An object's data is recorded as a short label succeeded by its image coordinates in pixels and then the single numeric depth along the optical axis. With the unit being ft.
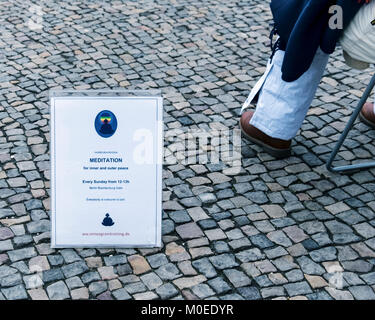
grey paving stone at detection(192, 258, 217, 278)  11.18
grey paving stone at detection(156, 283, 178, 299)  10.67
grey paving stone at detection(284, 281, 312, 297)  10.79
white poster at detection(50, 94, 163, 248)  10.88
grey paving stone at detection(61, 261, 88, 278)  11.12
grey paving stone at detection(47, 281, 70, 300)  10.60
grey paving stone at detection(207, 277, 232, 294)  10.81
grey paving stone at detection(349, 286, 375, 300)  10.75
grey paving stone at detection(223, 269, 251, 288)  10.96
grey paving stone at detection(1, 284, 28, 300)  10.55
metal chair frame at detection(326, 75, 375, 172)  13.64
